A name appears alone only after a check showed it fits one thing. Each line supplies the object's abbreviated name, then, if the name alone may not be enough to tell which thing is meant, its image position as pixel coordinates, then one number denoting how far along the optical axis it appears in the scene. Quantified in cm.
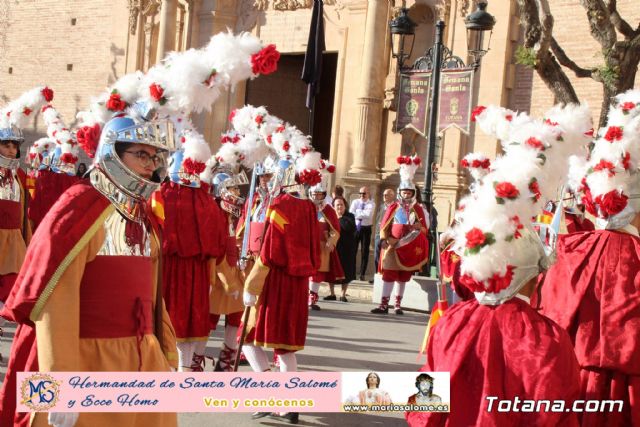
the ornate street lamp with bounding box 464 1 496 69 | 1374
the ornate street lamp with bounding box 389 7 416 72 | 1498
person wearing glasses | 404
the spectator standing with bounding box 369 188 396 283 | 1642
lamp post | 1380
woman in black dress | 1716
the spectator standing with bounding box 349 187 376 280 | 1831
